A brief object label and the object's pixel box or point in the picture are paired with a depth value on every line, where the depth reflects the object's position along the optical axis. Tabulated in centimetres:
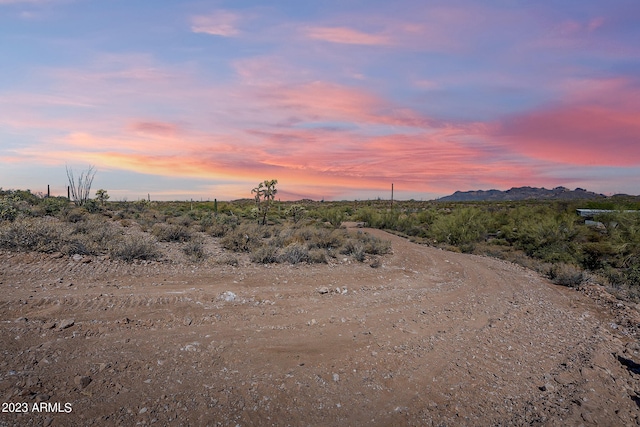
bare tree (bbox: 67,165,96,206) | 3197
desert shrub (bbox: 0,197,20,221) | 1485
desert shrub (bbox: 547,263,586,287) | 1155
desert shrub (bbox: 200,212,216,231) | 1908
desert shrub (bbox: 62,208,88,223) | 1861
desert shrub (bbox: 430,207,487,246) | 2175
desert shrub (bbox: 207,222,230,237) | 1734
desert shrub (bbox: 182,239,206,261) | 1122
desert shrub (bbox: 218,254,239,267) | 1095
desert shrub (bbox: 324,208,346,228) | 3009
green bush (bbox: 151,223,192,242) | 1450
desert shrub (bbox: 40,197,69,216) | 2174
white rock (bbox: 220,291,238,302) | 759
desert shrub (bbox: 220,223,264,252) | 1349
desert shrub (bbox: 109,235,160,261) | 1034
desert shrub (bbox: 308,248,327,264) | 1209
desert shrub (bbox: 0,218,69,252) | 1005
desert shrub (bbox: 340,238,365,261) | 1317
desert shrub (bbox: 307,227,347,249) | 1485
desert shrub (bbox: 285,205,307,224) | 2896
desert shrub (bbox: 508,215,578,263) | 1674
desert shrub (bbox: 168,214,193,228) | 2041
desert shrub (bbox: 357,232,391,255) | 1519
